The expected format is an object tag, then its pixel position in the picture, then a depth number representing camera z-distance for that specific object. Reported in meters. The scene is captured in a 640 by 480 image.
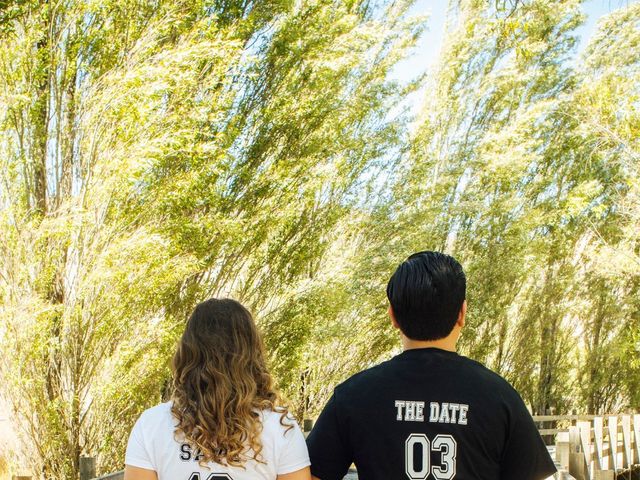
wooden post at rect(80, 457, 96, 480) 5.89
